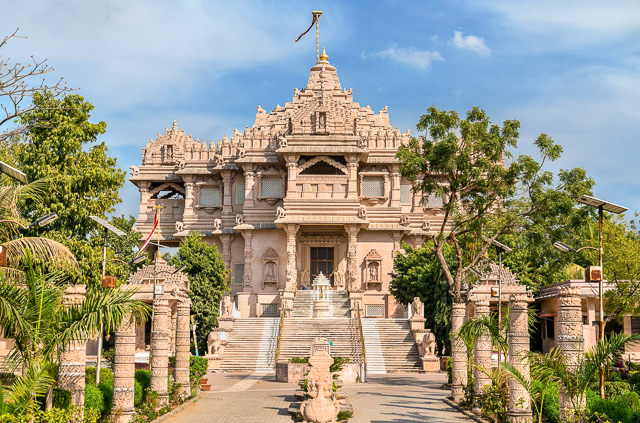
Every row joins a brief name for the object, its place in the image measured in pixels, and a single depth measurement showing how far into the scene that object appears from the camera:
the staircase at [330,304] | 40.84
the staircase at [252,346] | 35.31
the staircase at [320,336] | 34.59
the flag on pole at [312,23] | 62.25
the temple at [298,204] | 46.88
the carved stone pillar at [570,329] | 14.96
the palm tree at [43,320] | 12.82
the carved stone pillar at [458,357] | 23.14
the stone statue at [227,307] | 38.95
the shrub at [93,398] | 16.16
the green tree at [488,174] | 27.52
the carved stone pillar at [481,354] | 20.82
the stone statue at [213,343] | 35.78
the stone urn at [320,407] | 17.58
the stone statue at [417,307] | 37.31
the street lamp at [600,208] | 17.53
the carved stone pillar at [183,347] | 23.72
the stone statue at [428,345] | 34.72
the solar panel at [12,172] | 10.98
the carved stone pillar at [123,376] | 17.22
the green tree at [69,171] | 29.02
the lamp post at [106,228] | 20.25
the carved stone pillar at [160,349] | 20.81
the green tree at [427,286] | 38.06
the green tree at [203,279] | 41.97
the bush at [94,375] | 19.31
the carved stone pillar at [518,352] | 17.28
